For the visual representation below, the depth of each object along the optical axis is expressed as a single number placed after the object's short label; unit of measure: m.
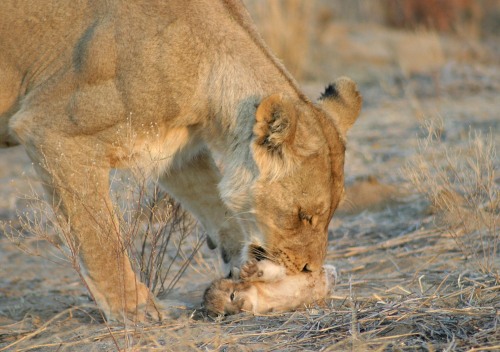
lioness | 9.60
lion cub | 9.51
